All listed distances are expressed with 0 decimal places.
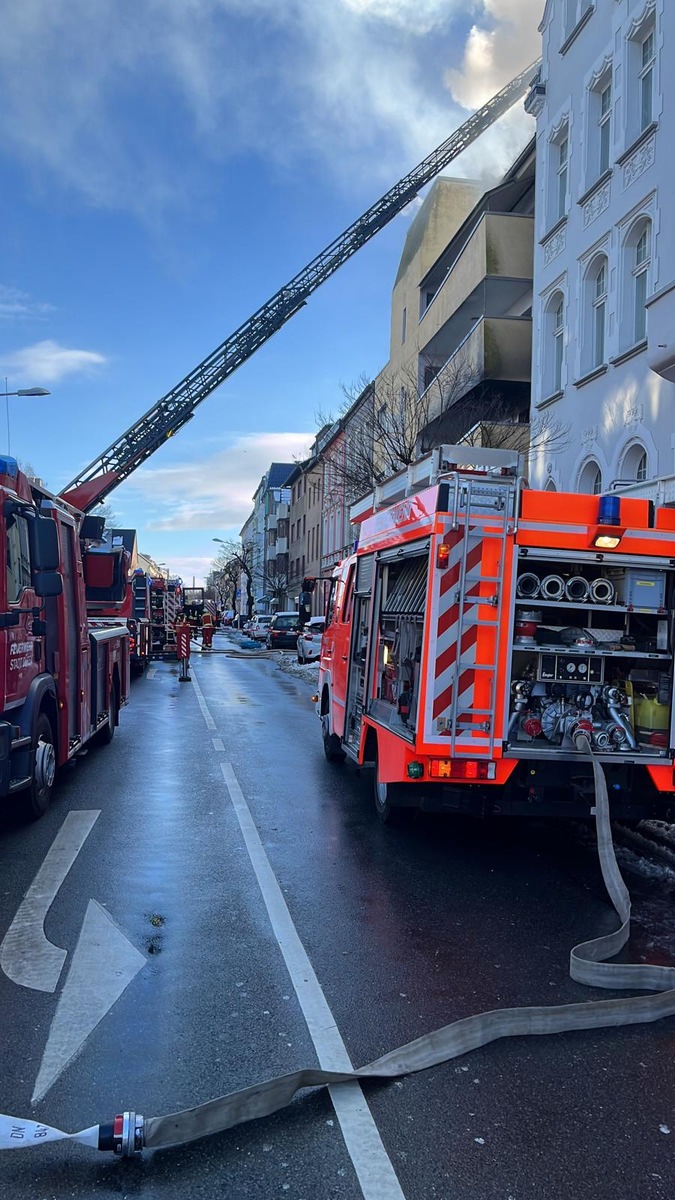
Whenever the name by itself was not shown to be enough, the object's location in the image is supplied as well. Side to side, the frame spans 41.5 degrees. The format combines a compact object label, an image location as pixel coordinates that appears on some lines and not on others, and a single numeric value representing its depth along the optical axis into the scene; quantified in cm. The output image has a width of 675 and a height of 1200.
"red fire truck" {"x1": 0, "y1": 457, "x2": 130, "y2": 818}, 684
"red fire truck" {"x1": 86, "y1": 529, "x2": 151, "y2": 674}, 1375
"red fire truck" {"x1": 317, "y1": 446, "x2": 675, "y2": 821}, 624
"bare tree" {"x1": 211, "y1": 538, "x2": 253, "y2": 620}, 10262
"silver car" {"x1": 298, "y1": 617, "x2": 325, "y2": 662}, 3066
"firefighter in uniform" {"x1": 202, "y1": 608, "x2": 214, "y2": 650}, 3924
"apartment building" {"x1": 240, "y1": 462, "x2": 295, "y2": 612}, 7688
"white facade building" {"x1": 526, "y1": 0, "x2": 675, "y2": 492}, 1441
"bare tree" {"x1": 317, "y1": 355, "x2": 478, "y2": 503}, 2055
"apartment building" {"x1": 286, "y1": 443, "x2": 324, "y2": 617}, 5884
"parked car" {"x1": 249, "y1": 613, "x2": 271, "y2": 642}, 4697
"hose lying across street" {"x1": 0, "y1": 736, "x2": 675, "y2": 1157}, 311
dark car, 4009
